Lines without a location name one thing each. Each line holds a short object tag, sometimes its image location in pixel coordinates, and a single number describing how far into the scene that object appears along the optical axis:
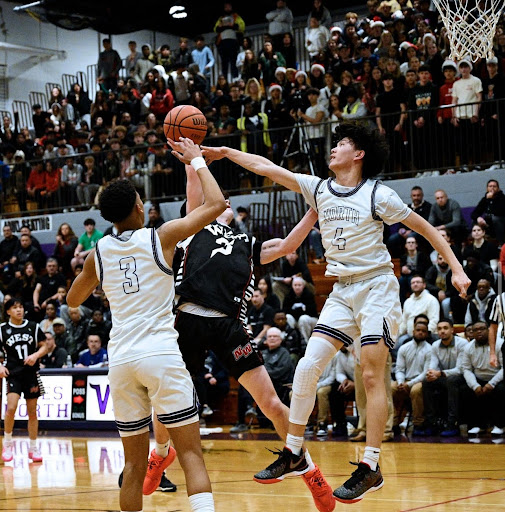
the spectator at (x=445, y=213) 14.43
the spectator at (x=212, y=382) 13.99
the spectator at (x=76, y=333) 16.02
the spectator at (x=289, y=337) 13.56
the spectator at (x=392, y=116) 16.41
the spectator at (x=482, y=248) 13.46
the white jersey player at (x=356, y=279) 5.94
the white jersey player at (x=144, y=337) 4.97
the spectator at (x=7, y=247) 19.11
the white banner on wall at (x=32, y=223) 20.70
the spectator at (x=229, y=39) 22.61
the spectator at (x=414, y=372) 12.16
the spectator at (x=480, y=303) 12.63
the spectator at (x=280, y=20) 21.86
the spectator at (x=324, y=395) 12.66
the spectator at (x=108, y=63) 24.69
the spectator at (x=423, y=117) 15.91
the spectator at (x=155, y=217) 16.80
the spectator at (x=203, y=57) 23.23
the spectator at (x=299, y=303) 14.33
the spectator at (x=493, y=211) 13.88
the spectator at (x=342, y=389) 12.41
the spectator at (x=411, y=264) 13.90
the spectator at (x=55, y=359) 15.49
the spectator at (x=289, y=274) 15.34
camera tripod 17.03
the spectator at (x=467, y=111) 15.52
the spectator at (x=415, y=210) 14.53
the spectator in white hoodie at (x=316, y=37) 20.62
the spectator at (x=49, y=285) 17.58
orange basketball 6.41
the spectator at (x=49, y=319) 16.38
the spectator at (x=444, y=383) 11.92
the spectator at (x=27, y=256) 18.62
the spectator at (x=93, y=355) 14.92
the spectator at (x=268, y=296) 14.52
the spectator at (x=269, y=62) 19.91
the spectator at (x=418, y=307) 13.00
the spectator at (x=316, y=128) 16.95
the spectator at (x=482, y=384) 11.69
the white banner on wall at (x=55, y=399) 14.38
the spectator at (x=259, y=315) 14.03
